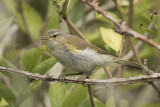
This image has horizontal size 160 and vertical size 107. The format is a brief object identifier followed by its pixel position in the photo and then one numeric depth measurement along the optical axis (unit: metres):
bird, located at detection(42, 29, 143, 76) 5.99
